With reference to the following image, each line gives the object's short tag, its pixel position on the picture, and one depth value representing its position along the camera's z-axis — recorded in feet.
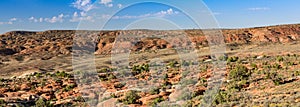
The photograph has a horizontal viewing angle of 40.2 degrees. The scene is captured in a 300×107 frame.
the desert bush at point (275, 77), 81.42
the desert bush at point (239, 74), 93.18
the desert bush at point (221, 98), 67.31
